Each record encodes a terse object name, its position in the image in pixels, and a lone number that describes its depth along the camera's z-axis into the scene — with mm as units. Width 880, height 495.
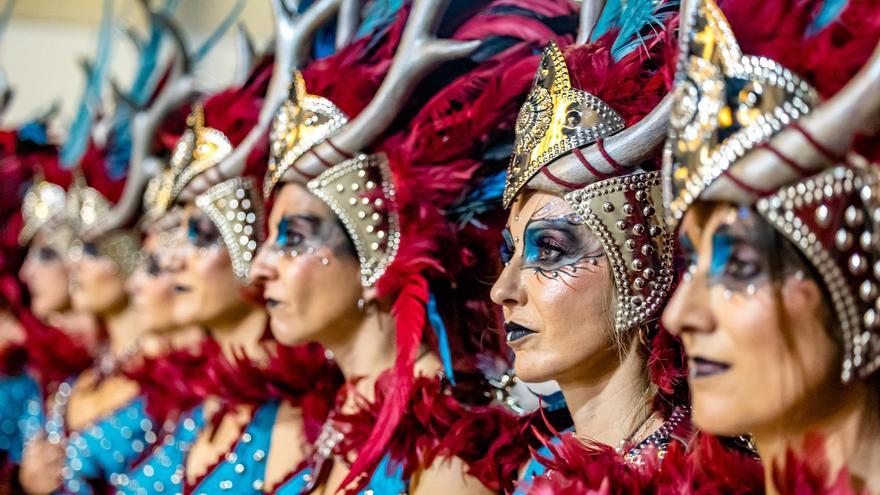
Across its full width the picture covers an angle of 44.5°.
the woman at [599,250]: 1410
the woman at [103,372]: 2742
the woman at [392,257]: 1758
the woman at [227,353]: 2182
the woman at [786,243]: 1000
